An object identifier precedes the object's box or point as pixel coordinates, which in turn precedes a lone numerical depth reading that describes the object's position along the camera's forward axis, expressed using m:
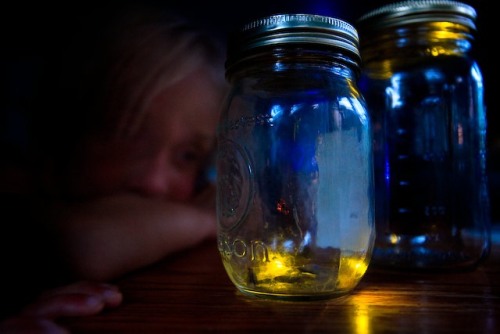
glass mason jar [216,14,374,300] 0.40
